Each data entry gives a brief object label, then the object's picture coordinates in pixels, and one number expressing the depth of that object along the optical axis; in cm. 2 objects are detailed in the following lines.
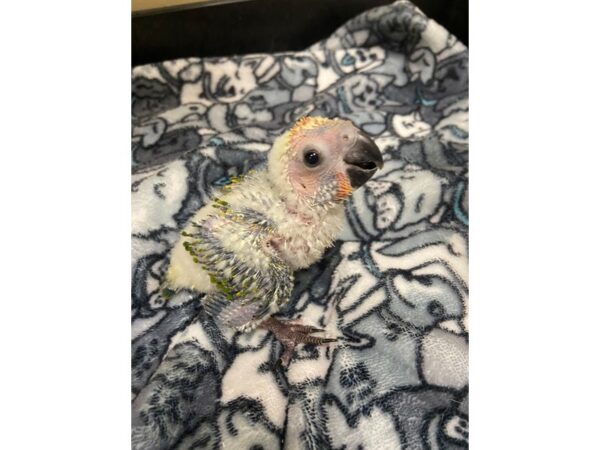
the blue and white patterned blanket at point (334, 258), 15
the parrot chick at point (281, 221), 18
